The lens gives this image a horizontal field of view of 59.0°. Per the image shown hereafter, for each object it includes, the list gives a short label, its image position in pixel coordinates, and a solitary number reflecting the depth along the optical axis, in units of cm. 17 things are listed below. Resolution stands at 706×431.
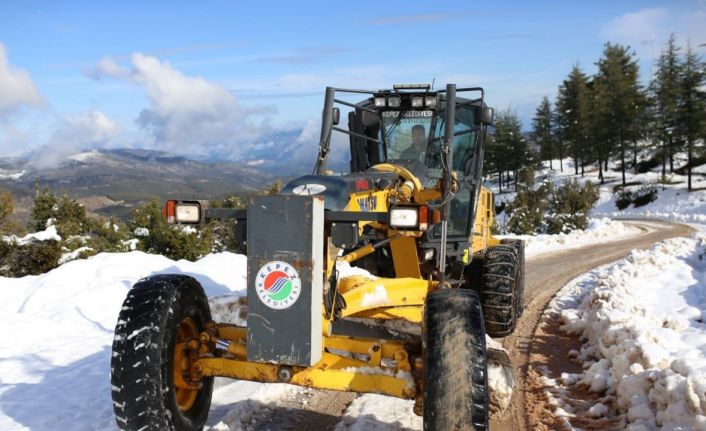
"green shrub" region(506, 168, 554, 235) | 2867
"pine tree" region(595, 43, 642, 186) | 5322
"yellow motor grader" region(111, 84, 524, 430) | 387
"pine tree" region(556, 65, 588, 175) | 6041
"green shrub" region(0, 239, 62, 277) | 1554
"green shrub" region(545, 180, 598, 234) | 2836
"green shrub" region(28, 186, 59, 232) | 2139
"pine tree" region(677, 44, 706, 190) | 4553
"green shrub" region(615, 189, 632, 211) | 4472
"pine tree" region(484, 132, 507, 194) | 6500
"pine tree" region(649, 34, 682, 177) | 4884
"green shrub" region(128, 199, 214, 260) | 1814
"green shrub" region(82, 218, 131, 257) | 1808
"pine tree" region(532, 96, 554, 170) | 7081
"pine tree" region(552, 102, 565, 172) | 6770
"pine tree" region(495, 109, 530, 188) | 6412
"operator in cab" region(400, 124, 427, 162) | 750
